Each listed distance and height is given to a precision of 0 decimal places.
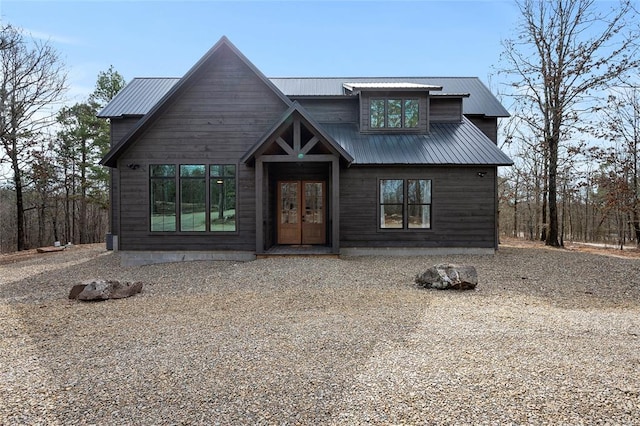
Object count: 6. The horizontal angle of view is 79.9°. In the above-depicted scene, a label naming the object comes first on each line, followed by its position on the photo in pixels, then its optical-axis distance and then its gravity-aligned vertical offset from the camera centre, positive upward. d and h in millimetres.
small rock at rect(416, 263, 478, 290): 7609 -1370
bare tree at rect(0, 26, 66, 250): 18688 +5469
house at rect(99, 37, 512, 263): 11562 +1272
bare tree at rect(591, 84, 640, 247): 16766 +2176
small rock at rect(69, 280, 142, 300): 6992 -1483
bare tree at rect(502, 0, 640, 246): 16172 +5801
